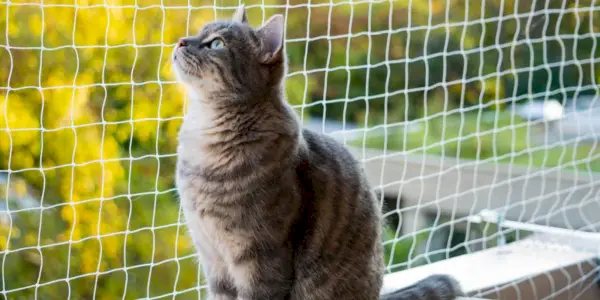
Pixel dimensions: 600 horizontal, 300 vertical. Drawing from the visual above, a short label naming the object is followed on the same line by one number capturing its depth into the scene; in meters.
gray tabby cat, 2.09
